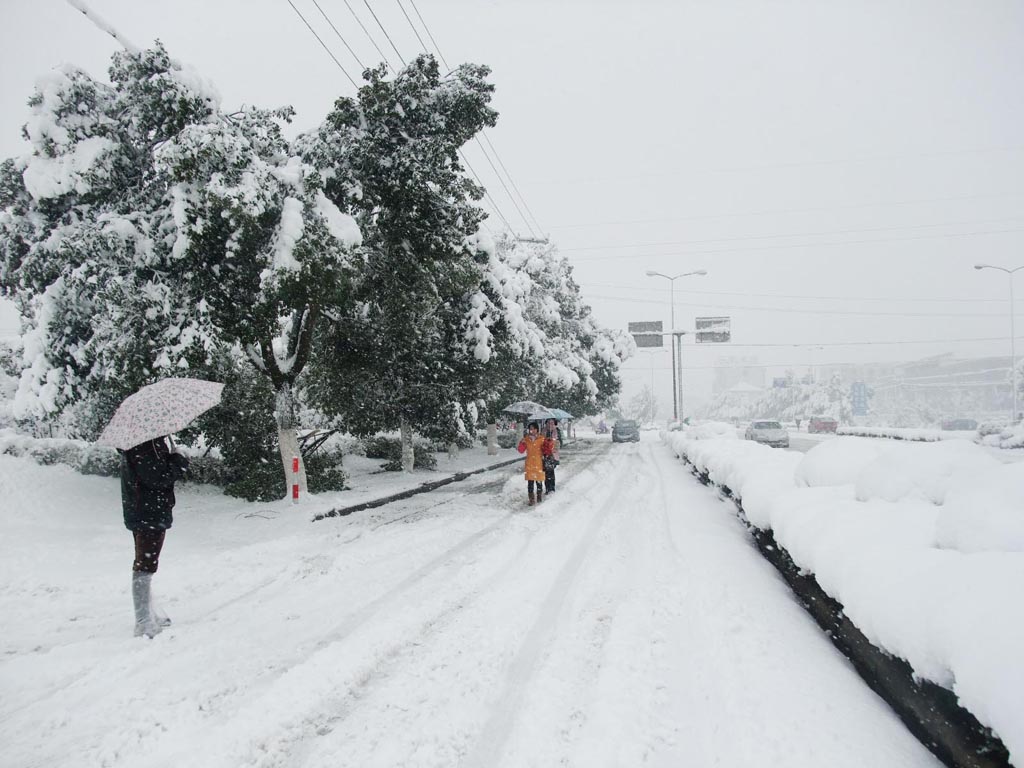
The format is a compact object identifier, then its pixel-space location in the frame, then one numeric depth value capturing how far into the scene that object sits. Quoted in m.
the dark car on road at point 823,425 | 50.34
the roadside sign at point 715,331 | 39.97
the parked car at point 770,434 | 28.25
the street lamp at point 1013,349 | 34.02
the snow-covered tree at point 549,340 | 15.70
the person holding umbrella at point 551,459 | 12.68
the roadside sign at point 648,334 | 41.38
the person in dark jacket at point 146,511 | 4.86
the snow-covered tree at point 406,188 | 9.95
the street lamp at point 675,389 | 40.98
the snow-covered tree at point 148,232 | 8.21
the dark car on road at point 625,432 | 43.75
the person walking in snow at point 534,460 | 11.78
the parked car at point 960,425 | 40.71
